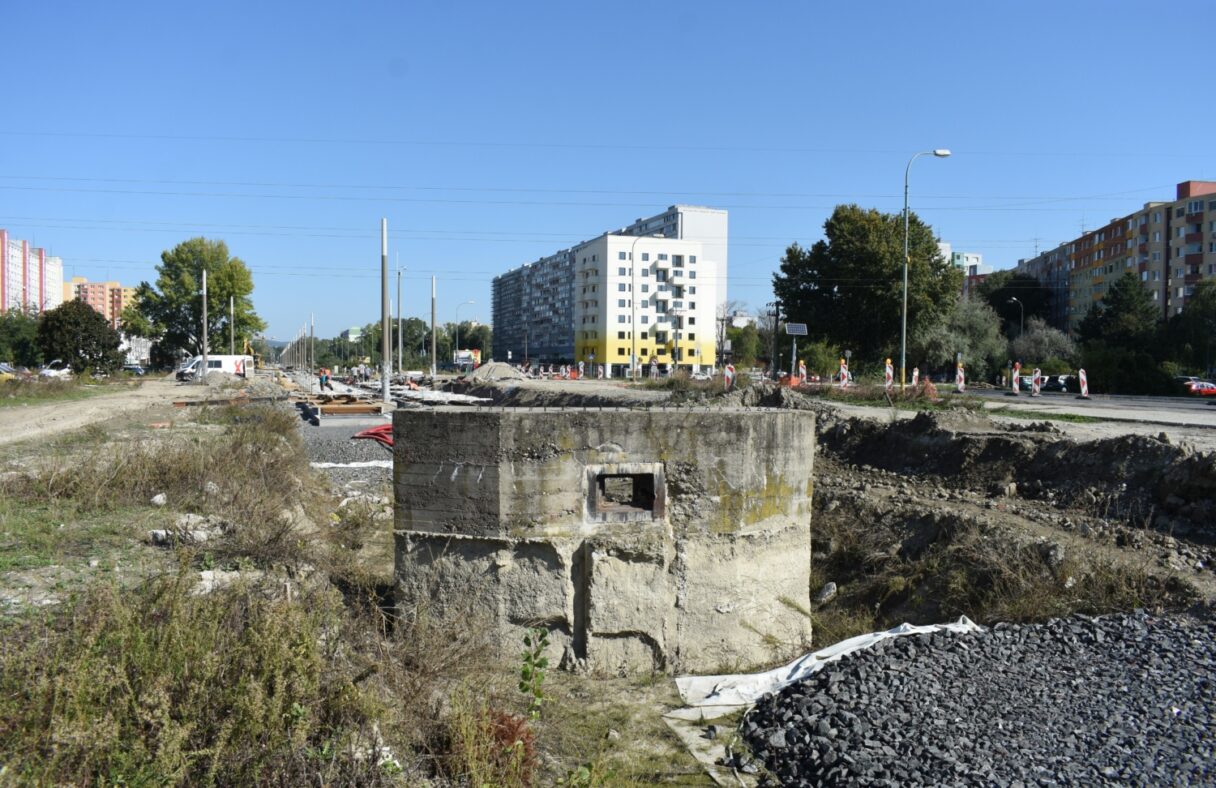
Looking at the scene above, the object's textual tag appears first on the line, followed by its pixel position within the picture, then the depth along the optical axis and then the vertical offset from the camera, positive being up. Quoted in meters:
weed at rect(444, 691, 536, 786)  4.68 -2.25
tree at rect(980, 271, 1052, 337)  78.81 +6.00
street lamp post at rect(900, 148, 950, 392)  25.61 +1.19
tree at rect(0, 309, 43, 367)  60.62 +1.21
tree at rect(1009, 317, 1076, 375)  55.03 +0.93
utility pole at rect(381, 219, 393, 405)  28.92 +1.12
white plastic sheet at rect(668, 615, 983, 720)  6.82 -2.69
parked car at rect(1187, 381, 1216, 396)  36.12 -1.19
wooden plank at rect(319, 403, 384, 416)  29.04 -1.71
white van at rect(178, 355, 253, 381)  51.84 -0.46
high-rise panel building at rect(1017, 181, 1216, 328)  69.75 +10.04
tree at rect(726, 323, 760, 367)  87.23 +1.79
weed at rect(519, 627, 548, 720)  5.55 -2.17
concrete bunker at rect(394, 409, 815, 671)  7.23 -1.46
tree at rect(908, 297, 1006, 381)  48.25 +1.03
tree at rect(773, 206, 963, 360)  36.28 +3.47
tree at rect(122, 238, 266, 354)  73.12 +5.14
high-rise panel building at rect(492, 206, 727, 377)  89.56 +6.96
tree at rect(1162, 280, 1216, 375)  48.34 +1.60
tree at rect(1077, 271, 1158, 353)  52.94 +2.93
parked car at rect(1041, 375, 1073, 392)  38.67 -1.07
